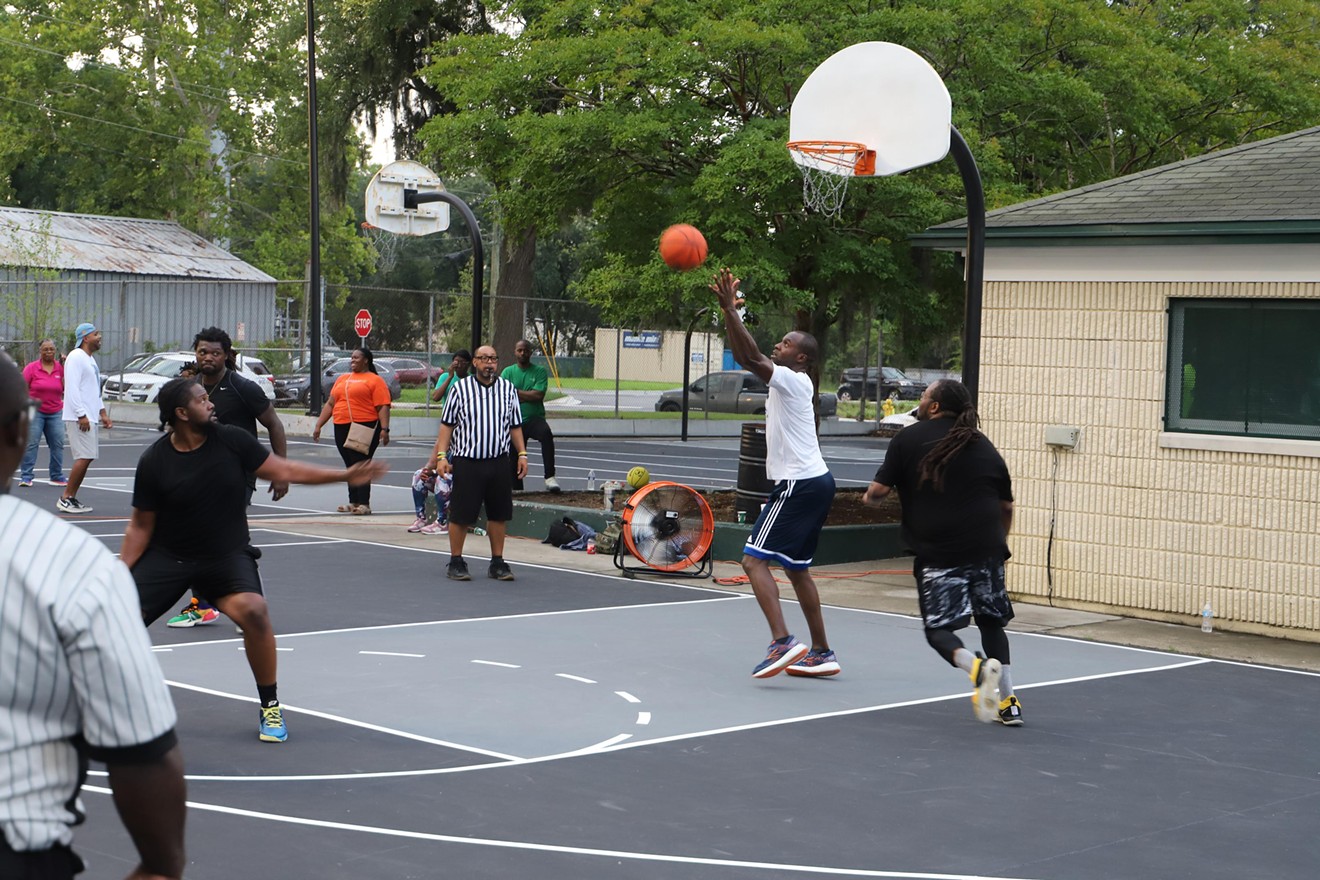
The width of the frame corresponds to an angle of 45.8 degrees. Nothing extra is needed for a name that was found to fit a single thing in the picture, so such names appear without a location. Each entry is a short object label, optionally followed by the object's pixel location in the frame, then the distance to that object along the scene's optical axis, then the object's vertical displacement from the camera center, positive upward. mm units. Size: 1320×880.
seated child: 16656 -1562
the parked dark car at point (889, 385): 58656 -930
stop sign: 35625 +562
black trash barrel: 16078 -1214
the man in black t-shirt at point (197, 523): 7602 -876
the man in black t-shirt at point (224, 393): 10562 -327
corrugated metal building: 37500 +1589
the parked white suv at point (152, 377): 36481 -798
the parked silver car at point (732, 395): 45938 -1095
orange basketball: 10641 +743
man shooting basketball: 9586 -927
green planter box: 15547 -1837
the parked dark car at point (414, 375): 43781 -708
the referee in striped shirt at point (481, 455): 13461 -901
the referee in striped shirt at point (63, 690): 2490 -564
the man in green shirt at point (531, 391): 19094 -468
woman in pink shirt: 19016 -758
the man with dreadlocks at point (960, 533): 8586 -936
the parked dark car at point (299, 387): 38969 -1023
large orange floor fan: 14344 -1618
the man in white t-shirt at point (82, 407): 17359 -747
